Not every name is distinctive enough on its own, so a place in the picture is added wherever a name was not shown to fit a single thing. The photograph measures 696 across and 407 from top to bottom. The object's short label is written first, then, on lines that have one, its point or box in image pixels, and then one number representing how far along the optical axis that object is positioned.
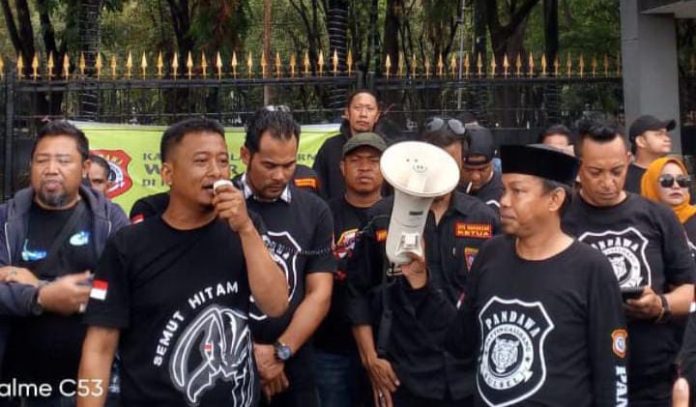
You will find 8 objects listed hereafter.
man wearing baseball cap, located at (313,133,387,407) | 5.46
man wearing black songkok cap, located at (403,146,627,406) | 3.76
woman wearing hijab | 5.18
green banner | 8.45
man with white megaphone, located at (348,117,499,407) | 4.75
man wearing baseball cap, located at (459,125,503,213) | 6.00
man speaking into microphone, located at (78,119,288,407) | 3.61
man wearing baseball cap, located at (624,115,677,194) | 6.64
